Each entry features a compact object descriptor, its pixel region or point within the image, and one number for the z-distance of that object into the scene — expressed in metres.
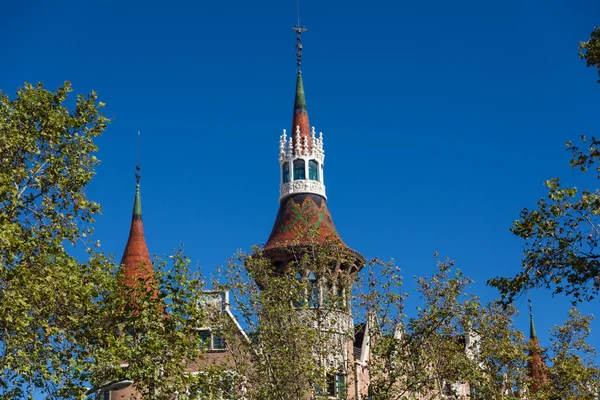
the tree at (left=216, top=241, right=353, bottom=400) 30.86
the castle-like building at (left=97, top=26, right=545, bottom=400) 42.31
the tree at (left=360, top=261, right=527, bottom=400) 32.44
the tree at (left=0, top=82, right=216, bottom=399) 24.78
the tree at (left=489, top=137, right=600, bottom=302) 18.67
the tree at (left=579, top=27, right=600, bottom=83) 19.67
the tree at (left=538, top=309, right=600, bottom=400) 36.91
